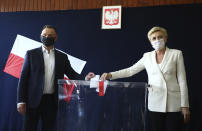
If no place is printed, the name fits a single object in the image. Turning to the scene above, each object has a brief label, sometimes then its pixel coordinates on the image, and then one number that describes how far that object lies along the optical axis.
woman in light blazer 1.57
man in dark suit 1.82
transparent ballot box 1.60
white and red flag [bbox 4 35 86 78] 3.01
